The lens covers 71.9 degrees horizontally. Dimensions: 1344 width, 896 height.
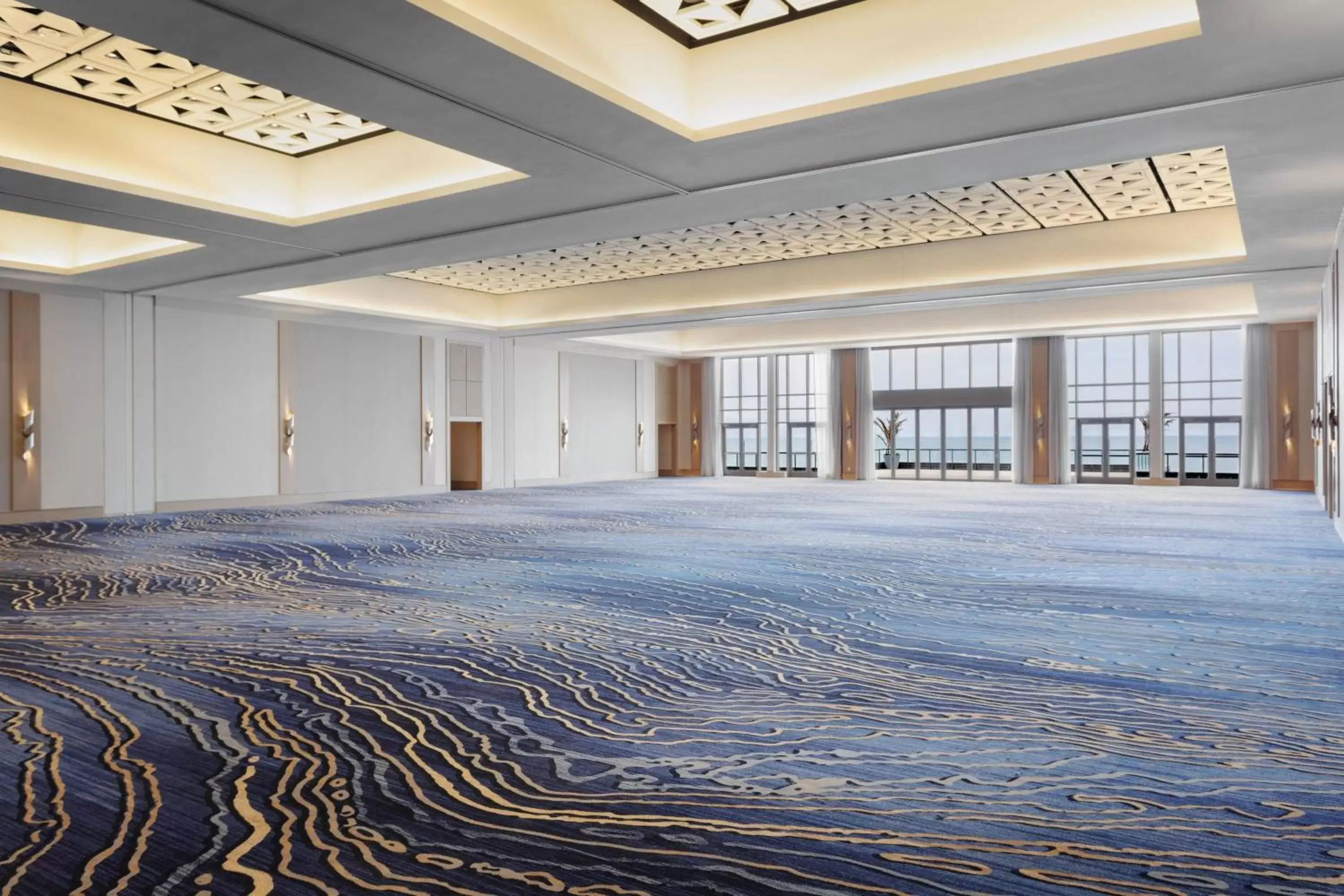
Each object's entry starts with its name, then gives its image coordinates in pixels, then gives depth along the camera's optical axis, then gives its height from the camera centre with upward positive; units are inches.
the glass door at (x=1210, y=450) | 969.5 -4.6
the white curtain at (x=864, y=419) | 1127.6 +37.4
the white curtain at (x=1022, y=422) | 1016.9 +29.4
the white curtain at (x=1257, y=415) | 903.1 +30.1
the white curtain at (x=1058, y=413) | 997.2 +37.6
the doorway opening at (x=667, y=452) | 1289.4 -0.1
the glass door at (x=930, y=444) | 1145.4 +5.7
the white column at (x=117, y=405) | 671.1 +37.7
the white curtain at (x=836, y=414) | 1145.4 +44.2
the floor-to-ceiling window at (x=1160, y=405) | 972.6 +45.6
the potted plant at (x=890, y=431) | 1166.3 +22.7
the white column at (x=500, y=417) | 986.1 +39.3
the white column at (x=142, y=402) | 686.5 +41.0
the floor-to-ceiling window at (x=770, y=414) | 1224.2 +49.2
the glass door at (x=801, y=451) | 1213.7 -1.3
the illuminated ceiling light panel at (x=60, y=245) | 578.2 +135.7
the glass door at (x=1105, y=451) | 1013.2 -3.8
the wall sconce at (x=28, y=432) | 626.8 +17.5
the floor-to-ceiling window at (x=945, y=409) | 1112.2 +48.2
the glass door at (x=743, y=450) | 1264.8 +1.1
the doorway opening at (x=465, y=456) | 979.3 -2.4
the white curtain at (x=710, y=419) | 1255.5 +43.0
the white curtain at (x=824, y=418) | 1155.9 +40.4
